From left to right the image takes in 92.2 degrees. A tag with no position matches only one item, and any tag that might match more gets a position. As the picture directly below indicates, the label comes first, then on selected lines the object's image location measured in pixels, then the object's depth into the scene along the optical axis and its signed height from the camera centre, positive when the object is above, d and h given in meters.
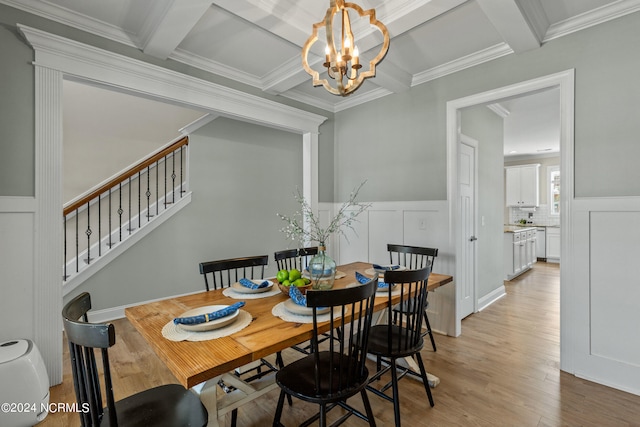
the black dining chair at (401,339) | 1.74 -0.83
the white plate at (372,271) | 2.38 -0.49
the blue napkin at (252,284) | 1.96 -0.47
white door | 3.48 -0.13
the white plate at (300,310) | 1.55 -0.50
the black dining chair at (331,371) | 1.35 -0.82
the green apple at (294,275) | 1.91 -0.39
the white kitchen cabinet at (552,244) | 7.39 -0.82
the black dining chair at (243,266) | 1.98 -0.41
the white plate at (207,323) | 1.34 -0.50
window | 7.88 +0.55
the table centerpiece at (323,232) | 1.88 -0.24
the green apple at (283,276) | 1.93 -0.40
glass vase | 1.87 -0.36
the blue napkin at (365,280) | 1.99 -0.45
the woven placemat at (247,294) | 1.89 -0.52
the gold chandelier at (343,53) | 1.60 +0.86
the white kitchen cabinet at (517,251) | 5.42 -0.76
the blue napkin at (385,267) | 2.43 -0.45
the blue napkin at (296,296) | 1.65 -0.46
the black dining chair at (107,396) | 1.02 -0.72
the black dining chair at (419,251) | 2.76 -0.38
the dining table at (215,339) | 1.10 -0.53
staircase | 3.63 +0.04
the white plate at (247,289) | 1.92 -0.49
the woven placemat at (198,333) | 1.29 -0.53
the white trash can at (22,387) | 1.76 -1.03
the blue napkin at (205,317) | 1.35 -0.47
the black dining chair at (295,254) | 2.60 -0.37
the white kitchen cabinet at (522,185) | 7.82 +0.66
